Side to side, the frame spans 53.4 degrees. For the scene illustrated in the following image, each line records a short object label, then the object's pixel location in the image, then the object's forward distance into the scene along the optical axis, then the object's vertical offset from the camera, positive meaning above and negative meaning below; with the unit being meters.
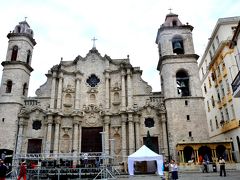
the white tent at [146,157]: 19.58 +0.21
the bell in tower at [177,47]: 29.50 +13.33
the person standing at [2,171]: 11.99 -0.43
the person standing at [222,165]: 17.44 -0.49
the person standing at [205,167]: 21.42 -0.75
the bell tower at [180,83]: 25.42 +8.51
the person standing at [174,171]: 14.03 -0.68
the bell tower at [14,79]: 26.47 +9.67
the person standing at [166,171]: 15.01 -0.72
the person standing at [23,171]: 15.16 -0.57
